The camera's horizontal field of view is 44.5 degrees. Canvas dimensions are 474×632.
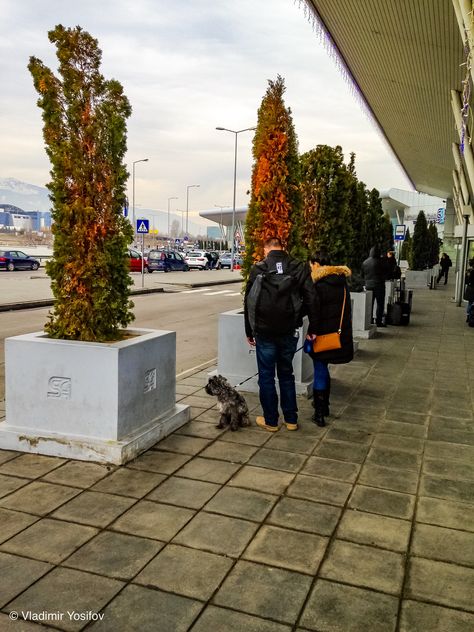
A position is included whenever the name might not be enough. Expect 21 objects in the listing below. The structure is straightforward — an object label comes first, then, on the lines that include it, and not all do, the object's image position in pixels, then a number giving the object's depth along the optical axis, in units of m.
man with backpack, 5.07
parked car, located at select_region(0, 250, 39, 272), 35.41
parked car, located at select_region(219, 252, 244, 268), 54.06
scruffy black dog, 5.38
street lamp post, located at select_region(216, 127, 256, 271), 48.38
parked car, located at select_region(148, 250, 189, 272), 40.16
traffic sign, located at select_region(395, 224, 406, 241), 28.45
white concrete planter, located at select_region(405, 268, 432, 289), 29.61
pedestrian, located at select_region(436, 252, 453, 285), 32.69
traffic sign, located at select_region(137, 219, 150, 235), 24.51
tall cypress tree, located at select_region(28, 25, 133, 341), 4.65
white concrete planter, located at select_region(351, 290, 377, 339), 11.20
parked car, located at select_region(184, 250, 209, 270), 47.81
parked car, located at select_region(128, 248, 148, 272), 33.67
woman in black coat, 5.63
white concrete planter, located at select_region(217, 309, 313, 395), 6.84
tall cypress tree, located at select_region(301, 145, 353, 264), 9.90
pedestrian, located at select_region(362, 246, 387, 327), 12.10
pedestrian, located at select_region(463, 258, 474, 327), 13.49
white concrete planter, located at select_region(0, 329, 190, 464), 4.46
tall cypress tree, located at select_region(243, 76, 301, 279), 6.64
